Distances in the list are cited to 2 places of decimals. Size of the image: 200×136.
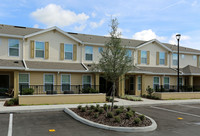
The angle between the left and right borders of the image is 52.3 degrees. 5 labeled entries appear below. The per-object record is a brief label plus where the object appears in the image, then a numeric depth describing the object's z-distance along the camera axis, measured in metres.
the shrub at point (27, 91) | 15.36
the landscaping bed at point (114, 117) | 9.10
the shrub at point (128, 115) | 9.79
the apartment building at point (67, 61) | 18.09
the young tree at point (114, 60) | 11.30
